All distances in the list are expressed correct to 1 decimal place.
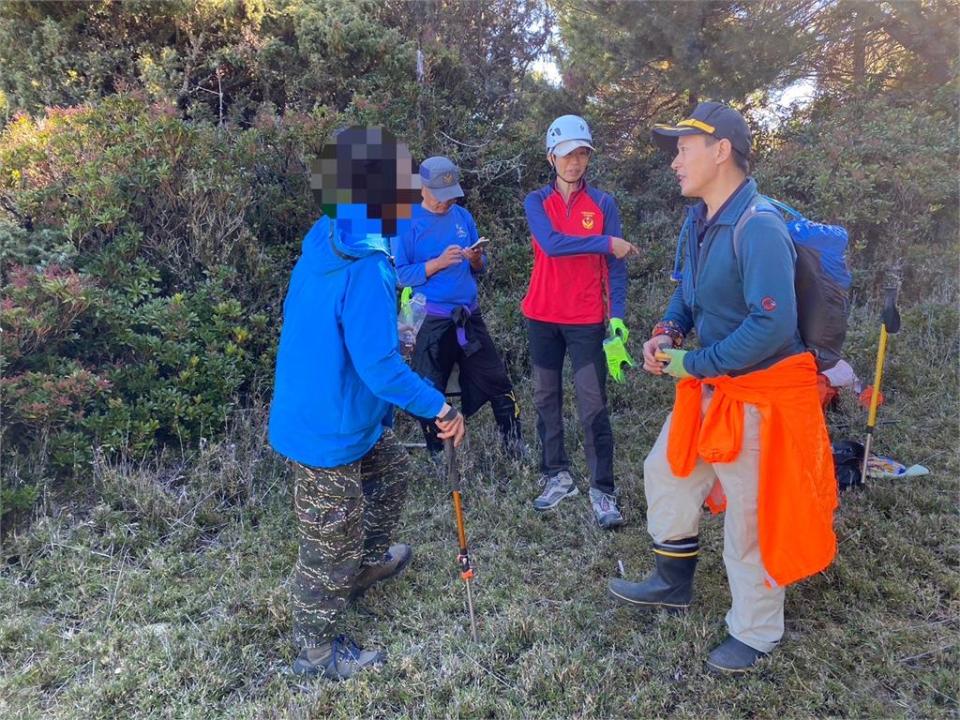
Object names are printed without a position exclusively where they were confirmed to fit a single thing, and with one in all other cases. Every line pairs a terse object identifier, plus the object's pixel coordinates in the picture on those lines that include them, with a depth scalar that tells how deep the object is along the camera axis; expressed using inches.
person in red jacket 154.3
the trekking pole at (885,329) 159.3
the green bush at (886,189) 282.7
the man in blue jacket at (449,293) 170.1
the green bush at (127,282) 165.3
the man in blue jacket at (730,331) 98.7
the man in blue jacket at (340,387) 101.0
